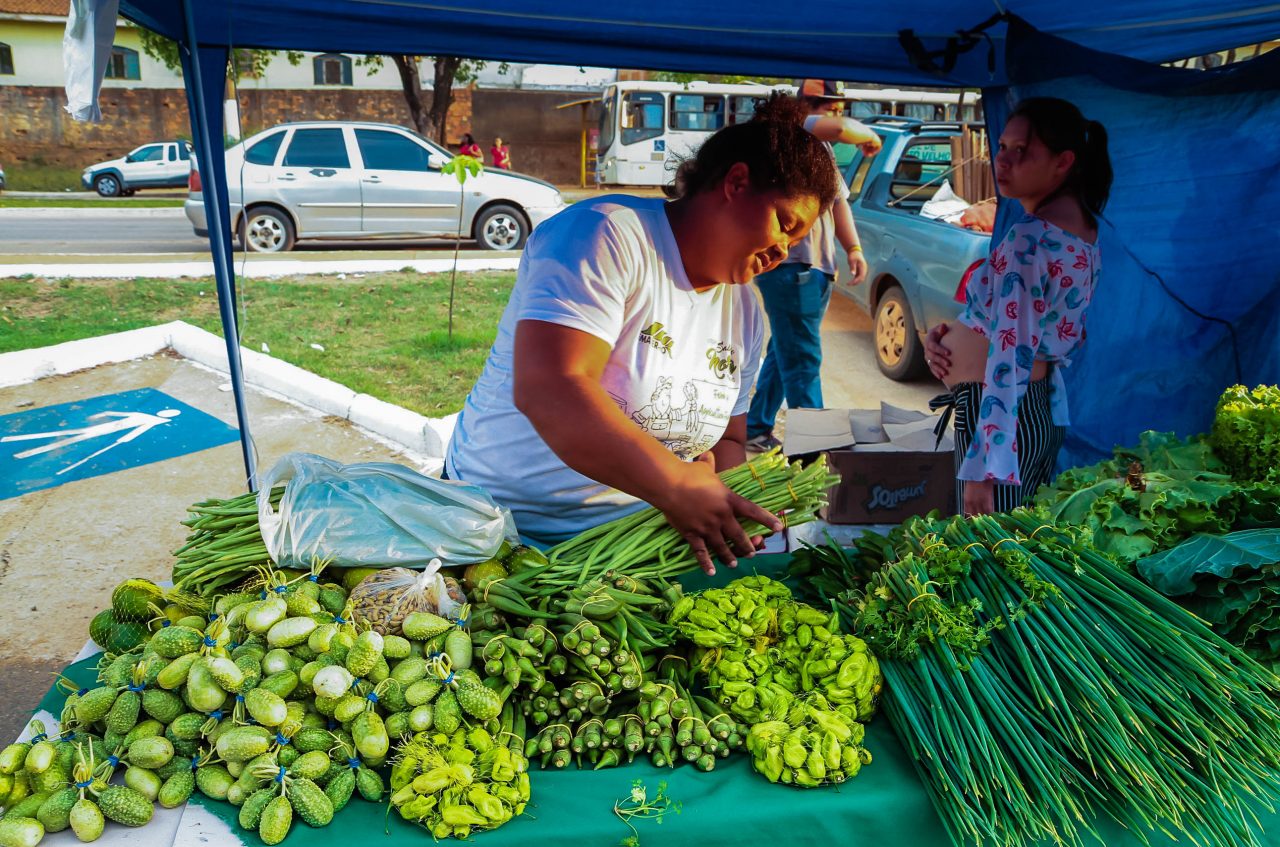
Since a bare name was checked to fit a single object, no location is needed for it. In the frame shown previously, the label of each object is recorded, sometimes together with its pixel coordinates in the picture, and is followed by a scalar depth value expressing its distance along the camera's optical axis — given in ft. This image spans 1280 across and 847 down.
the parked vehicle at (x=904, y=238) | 21.94
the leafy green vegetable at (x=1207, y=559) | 5.46
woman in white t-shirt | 5.82
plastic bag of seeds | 5.41
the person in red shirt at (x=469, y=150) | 29.12
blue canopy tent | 10.28
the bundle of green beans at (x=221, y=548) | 6.00
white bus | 65.53
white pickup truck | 71.97
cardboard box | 11.92
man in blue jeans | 16.02
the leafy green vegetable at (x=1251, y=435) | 6.82
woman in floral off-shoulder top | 8.73
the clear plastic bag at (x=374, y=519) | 5.82
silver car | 37.73
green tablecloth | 4.54
